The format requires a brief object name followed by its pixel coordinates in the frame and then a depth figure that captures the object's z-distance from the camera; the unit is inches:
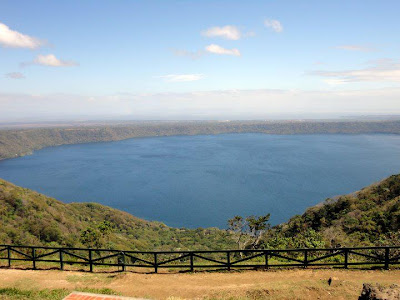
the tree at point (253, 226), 1226.6
